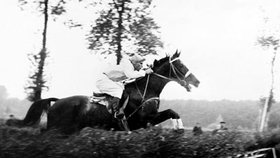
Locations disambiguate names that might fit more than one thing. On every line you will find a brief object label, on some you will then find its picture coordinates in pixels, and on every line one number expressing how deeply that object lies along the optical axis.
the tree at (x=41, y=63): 20.58
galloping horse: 8.63
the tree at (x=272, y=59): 26.41
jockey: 8.55
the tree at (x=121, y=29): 18.52
